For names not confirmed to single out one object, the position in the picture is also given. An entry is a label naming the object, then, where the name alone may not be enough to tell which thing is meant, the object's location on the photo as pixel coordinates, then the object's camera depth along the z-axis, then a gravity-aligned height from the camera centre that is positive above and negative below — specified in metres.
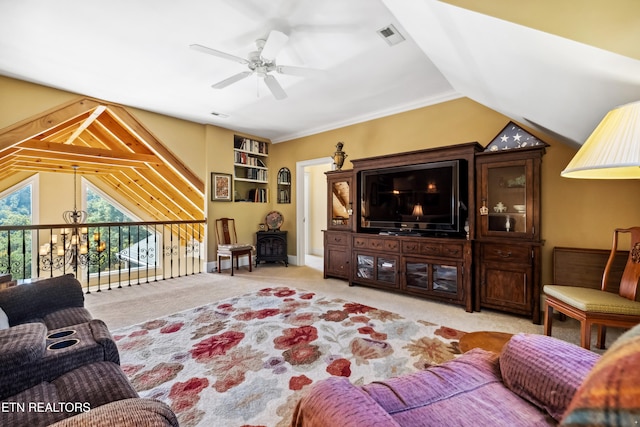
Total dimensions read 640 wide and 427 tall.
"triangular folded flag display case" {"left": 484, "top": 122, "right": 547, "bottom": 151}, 2.96 +0.82
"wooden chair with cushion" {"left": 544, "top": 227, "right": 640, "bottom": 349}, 1.84 -0.63
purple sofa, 0.72 -0.59
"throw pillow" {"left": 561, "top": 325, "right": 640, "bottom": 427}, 0.29 -0.21
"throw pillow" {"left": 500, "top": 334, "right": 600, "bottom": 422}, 0.84 -0.52
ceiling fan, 2.17 +1.37
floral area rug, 1.55 -1.05
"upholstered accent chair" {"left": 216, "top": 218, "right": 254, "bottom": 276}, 4.65 -0.55
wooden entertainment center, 2.71 -0.34
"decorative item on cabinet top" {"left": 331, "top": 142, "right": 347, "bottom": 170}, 4.33 +0.89
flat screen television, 3.18 +0.18
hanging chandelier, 5.81 -0.63
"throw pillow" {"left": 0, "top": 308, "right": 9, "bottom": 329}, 1.35 -0.54
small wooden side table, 1.70 -0.84
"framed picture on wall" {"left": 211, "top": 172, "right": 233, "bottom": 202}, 4.95 +0.48
